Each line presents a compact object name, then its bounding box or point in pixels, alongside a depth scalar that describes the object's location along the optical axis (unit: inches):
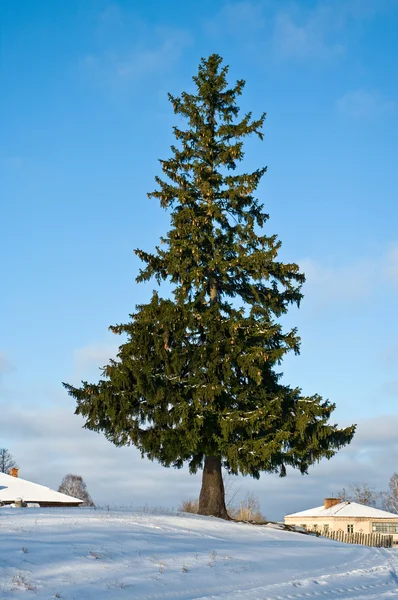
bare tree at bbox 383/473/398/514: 2918.3
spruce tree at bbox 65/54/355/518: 828.0
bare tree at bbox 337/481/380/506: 2859.3
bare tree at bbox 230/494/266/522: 1533.1
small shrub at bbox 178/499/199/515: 1579.7
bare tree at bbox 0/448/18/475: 2888.8
